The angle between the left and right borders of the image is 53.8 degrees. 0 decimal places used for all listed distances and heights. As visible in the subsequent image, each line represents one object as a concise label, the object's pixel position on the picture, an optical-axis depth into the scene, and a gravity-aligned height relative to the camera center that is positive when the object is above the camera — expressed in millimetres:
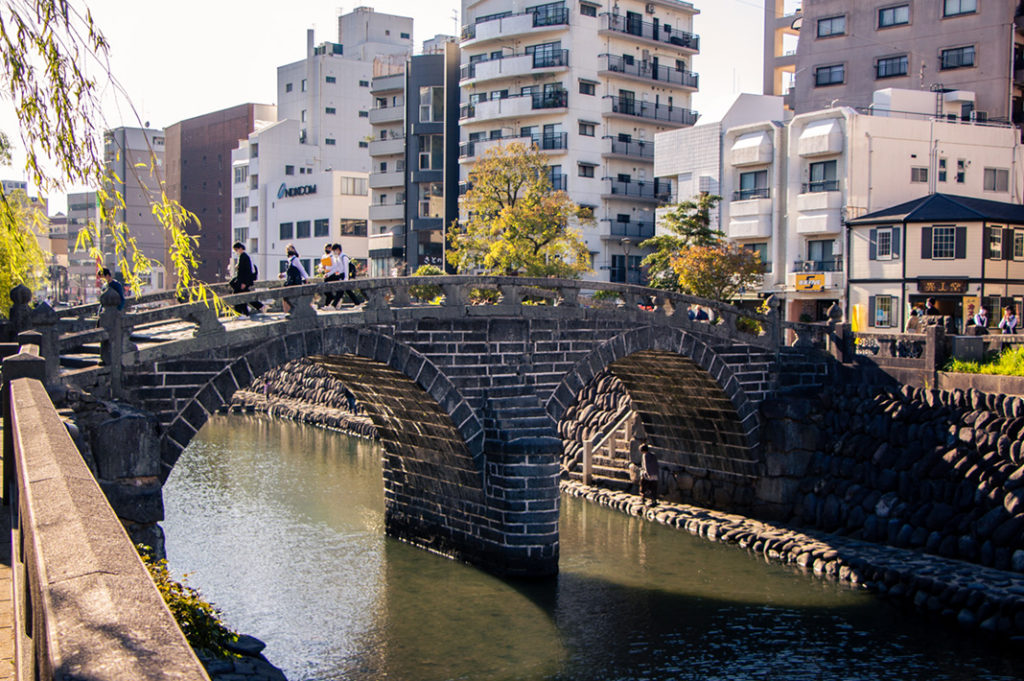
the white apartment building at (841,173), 40469 +5278
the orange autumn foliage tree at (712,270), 39188 +1122
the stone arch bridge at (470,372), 17047 -1616
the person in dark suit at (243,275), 19781 +352
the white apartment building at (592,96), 52844 +10873
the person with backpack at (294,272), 20716 +445
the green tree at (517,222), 42312 +3163
